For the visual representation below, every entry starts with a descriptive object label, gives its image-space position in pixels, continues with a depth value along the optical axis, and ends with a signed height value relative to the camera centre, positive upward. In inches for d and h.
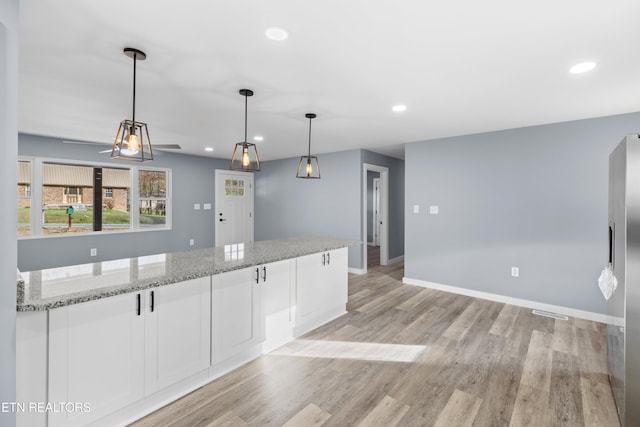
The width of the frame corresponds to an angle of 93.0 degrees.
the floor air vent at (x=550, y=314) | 142.5 -47.2
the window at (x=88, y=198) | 188.2 +11.1
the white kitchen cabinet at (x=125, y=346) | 62.0 -31.1
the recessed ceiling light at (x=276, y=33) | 72.0 +44.1
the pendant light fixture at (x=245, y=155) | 104.2 +20.4
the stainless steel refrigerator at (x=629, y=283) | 68.7 -15.6
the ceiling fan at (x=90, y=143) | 173.8 +47.9
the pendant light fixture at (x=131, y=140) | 76.9 +19.1
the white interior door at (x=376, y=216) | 352.2 -1.0
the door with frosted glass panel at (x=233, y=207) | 284.2 +7.2
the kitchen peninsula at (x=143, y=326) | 59.6 -28.1
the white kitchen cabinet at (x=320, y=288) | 121.3 -31.7
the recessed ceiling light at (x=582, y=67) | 87.9 +44.3
